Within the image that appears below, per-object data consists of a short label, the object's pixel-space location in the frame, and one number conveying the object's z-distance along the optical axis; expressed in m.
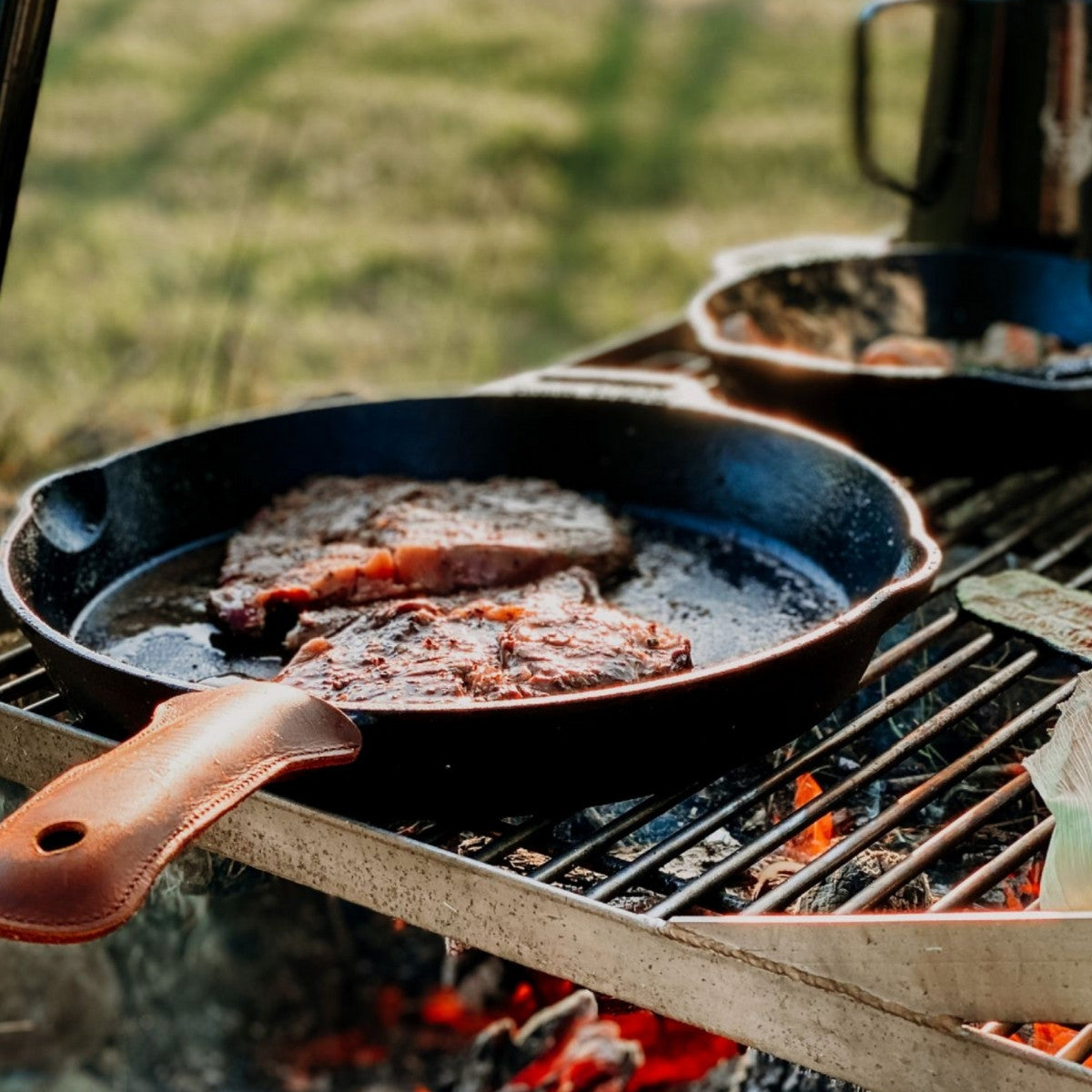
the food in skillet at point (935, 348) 1.56
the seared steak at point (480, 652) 1.29
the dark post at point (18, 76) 1.33
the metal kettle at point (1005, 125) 1.65
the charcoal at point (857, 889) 1.31
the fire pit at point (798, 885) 1.21
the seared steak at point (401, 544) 1.39
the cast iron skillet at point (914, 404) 1.45
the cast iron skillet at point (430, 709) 1.19
